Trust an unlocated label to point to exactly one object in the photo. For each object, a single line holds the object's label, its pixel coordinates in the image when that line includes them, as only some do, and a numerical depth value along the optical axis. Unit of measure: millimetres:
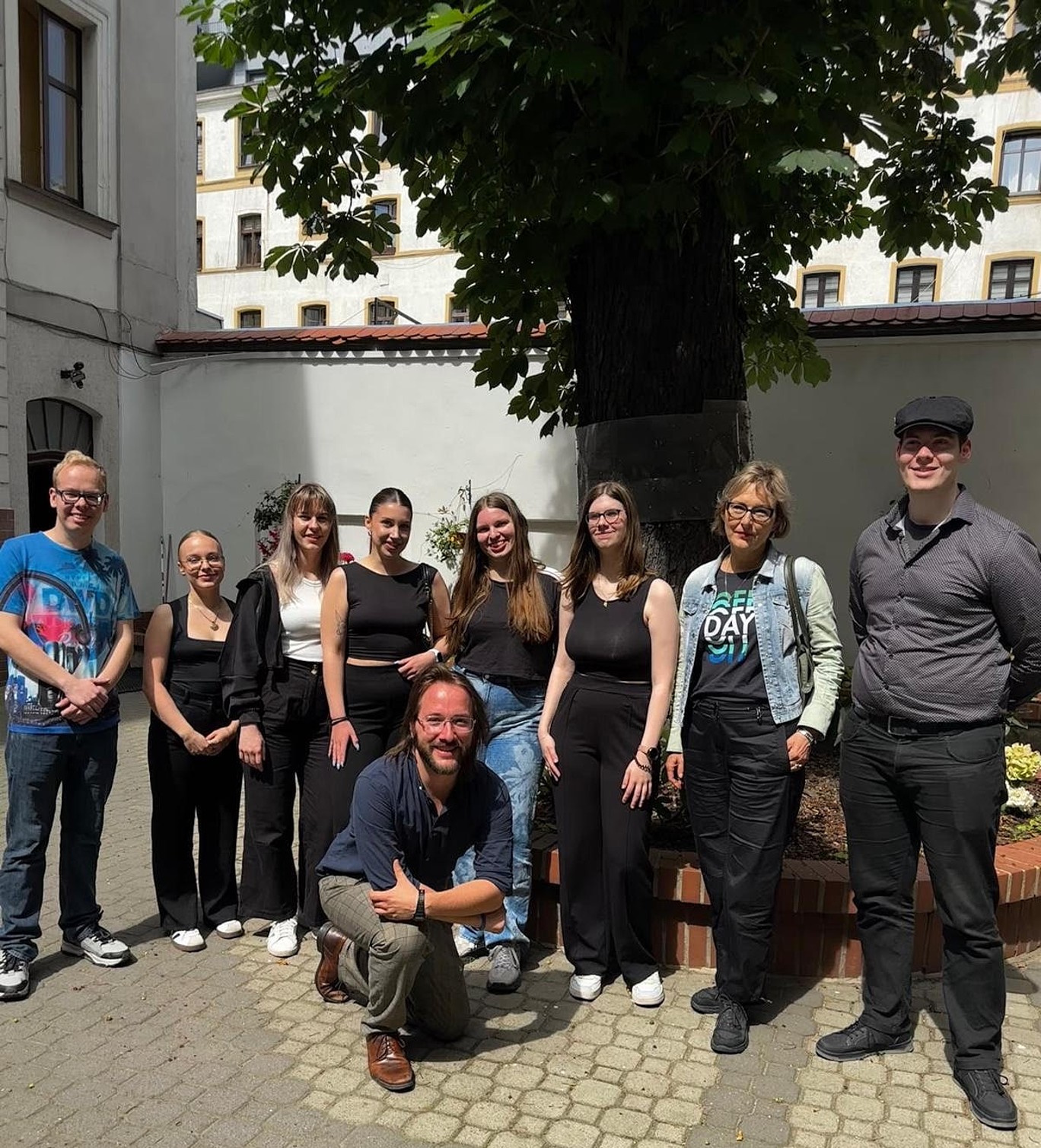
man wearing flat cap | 2961
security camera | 11357
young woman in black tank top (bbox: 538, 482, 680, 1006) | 3592
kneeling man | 3094
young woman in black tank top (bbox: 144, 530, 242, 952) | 4055
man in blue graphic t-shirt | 3711
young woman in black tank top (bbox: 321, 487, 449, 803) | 3947
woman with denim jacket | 3348
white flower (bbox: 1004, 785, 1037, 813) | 4680
